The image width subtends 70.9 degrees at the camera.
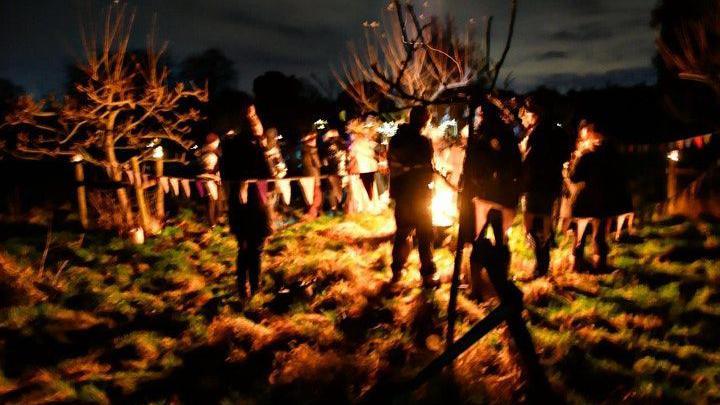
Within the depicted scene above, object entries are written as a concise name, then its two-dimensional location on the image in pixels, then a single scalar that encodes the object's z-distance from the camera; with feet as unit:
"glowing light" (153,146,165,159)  31.68
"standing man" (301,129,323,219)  33.09
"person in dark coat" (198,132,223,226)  30.30
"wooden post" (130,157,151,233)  30.04
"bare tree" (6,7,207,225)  27.02
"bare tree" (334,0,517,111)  11.63
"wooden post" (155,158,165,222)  32.49
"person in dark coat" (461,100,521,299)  16.24
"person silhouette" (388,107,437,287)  18.26
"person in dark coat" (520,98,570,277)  18.78
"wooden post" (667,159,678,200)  31.38
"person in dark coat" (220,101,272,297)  18.40
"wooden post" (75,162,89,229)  31.65
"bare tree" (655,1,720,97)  26.89
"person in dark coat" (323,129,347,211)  32.22
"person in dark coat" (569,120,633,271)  19.08
